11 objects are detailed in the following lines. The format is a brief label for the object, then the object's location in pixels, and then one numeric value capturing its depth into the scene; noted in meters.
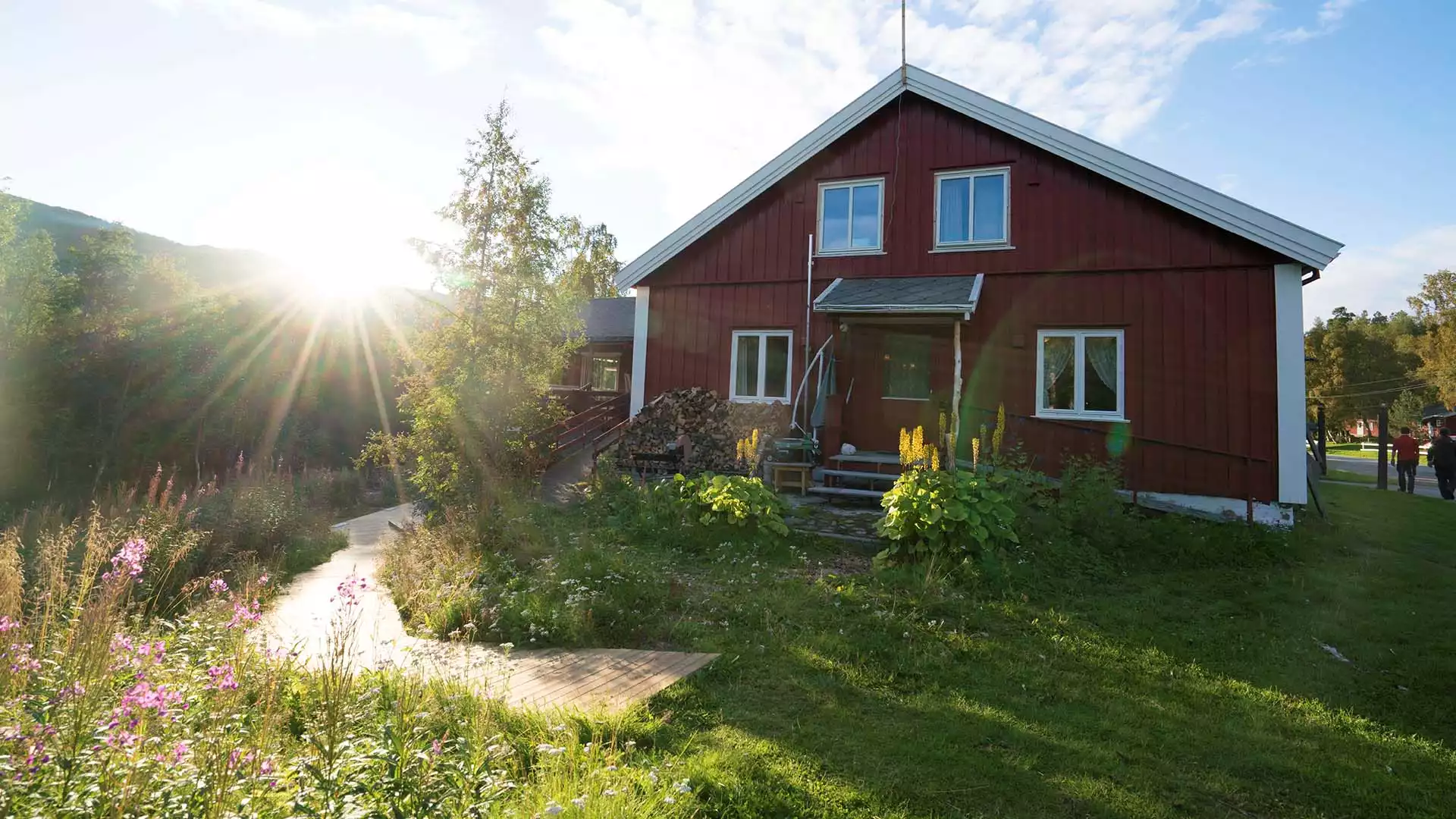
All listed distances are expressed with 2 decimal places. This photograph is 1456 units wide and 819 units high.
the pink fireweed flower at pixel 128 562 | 3.22
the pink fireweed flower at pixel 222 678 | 2.71
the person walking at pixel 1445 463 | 15.46
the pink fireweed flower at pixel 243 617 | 3.34
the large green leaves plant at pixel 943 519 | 6.78
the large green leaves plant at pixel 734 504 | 8.04
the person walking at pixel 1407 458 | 16.73
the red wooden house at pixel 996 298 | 9.81
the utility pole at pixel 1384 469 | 17.70
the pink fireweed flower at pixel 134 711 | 2.39
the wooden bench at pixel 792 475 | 10.52
